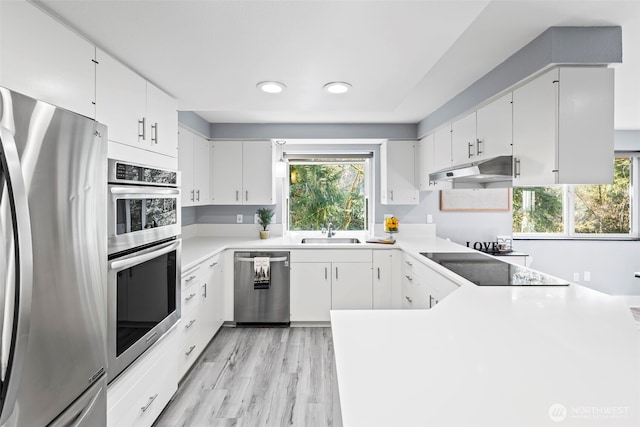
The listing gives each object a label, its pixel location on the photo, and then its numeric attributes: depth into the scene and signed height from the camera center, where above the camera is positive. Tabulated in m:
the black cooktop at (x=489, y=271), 2.01 -0.42
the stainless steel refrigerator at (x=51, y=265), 0.91 -0.18
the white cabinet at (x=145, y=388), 1.56 -0.93
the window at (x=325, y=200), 4.75 +0.12
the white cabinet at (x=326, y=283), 3.71 -0.80
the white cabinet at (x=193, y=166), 3.24 +0.43
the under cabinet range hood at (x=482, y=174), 2.28 +0.26
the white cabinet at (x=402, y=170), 4.14 +0.47
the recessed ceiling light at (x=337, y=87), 2.08 +0.75
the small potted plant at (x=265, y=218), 4.26 -0.11
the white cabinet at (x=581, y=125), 1.88 +0.46
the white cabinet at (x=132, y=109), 1.56 +0.53
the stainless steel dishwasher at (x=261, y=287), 3.66 -0.84
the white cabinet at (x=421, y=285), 2.49 -0.63
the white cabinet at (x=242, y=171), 4.10 +0.45
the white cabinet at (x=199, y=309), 2.49 -0.84
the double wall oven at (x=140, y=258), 1.52 -0.25
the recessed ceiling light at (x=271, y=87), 2.09 +0.76
